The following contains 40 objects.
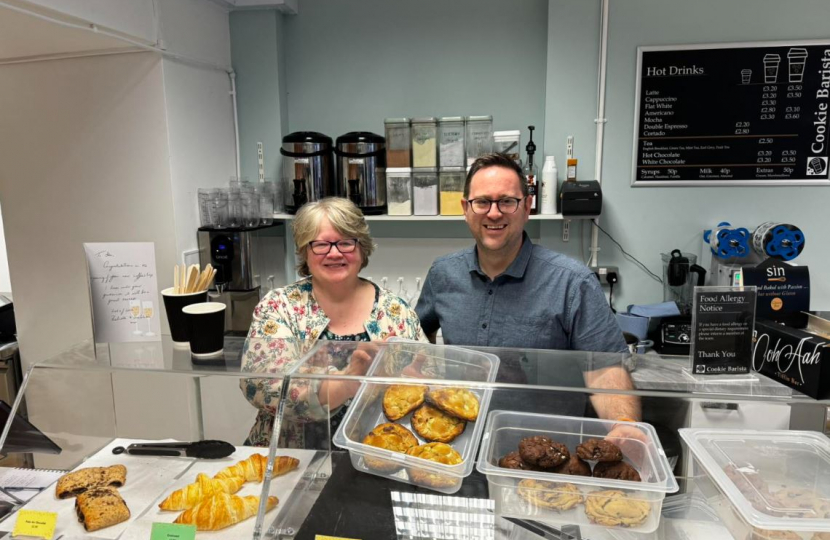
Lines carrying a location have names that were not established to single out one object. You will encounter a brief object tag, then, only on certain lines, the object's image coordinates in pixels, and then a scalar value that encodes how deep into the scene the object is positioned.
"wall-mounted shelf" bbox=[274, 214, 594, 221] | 2.95
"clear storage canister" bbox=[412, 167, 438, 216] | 3.07
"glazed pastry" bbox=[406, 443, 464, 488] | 1.07
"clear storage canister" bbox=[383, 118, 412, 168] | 3.12
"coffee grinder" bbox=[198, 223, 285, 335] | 2.92
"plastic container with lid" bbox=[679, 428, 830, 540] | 0.88
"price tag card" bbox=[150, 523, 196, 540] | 1.08
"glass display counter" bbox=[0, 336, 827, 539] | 1.05
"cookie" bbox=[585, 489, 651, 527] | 0.96
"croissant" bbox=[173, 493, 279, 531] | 1.11
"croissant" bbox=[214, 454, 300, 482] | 1.21
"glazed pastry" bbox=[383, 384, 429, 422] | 1.21
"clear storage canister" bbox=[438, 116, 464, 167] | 3.04
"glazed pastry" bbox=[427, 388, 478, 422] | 1.17
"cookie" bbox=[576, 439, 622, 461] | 1.04
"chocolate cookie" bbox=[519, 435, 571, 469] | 1.03
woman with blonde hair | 1.73
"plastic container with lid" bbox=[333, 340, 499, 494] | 1.08
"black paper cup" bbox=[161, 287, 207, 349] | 1.37
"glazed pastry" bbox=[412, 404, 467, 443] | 1.15
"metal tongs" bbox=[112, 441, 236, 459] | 1.35
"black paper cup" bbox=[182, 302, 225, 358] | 1.33
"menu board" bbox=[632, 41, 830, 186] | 2.83
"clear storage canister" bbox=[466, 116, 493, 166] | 3.07
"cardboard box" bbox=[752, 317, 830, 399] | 1.05
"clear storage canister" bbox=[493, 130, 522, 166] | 3.03
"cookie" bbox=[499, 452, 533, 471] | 1.04
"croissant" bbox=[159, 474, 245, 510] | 1.17
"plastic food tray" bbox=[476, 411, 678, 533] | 0.97
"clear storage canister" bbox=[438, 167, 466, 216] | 3.04
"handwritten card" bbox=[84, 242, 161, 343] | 1.34
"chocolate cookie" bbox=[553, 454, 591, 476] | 1.02
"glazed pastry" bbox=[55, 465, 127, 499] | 1.24
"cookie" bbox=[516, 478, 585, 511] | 0.98
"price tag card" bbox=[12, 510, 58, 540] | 1.11
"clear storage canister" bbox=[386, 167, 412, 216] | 3.11
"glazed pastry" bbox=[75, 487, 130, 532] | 1.13
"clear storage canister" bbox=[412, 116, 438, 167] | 3.06
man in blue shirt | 1.71
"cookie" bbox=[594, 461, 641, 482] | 1.00
